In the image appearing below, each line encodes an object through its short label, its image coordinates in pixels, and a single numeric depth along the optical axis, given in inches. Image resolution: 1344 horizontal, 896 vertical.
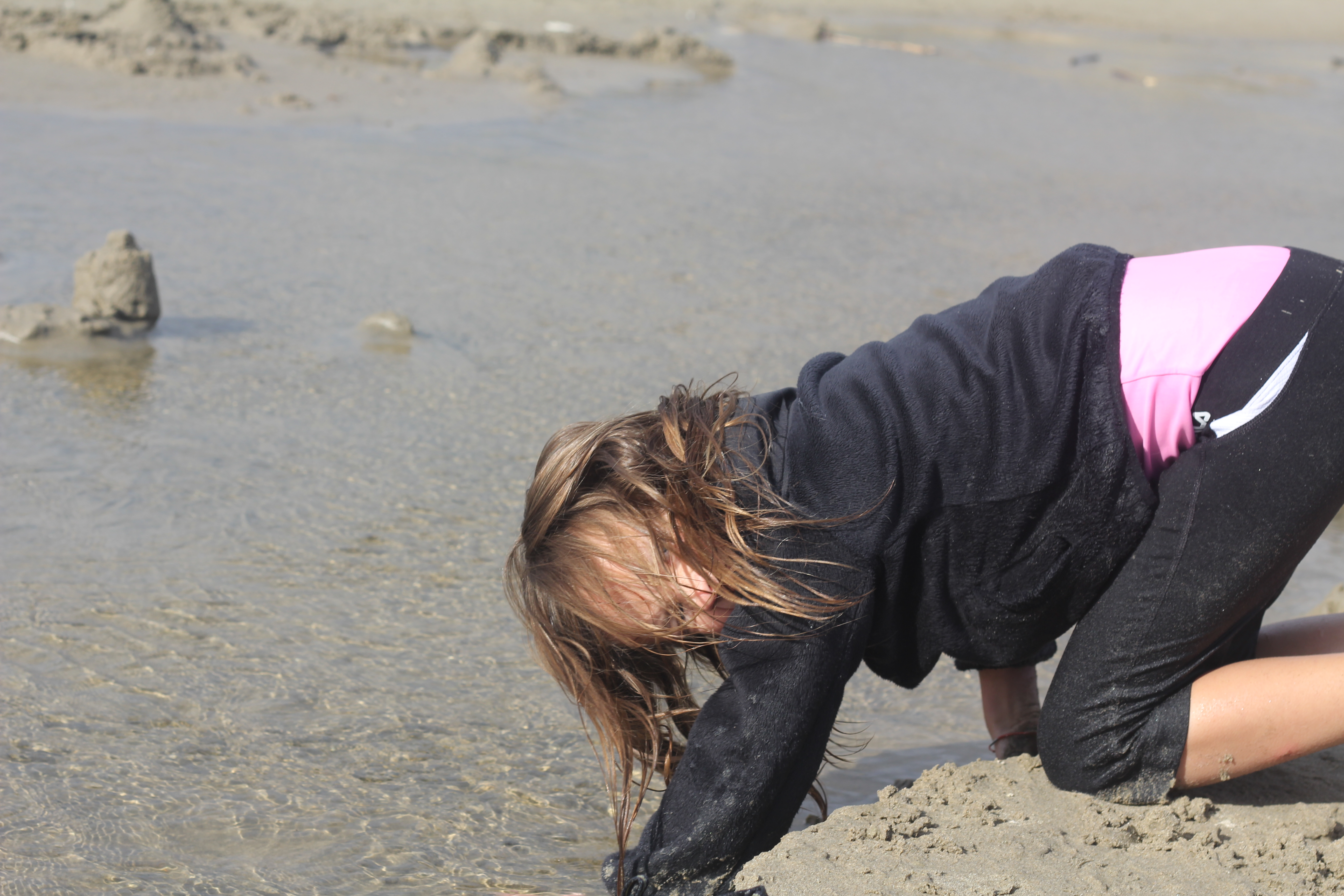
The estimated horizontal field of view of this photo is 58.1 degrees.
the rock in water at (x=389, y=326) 159.0
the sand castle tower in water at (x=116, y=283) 153.7
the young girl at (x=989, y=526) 62.3
